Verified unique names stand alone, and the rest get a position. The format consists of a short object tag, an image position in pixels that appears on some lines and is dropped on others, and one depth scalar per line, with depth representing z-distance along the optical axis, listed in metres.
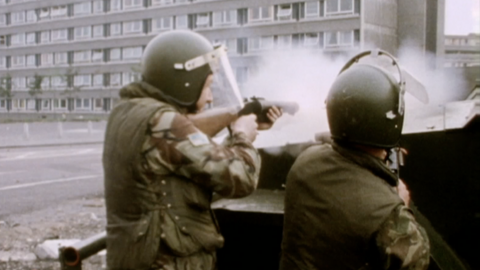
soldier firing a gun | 2.15
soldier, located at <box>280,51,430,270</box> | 1.76
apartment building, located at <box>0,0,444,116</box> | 42.53
